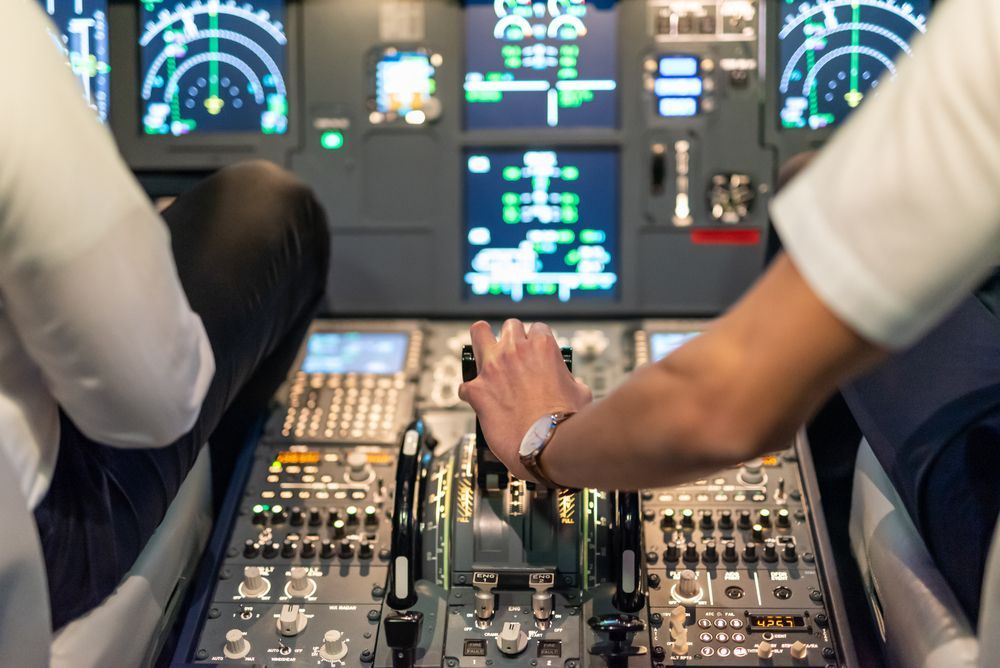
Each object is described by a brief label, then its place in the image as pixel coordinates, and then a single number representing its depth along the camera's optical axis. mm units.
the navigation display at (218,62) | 3014
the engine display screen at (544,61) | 2971
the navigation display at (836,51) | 2945
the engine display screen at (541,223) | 3012
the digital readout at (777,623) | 2010
